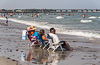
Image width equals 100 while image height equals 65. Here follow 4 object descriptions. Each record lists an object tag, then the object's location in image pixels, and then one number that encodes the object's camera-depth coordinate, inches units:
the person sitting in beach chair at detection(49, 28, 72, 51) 654.4
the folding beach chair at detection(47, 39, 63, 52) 652.8
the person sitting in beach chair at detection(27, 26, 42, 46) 733.2
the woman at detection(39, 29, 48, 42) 702.1
